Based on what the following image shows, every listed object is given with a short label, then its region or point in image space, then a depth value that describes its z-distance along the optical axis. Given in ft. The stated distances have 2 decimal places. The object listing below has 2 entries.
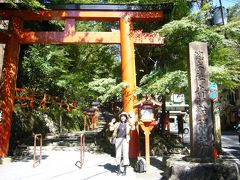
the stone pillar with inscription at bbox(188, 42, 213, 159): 18.47
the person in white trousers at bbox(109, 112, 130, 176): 21.93
